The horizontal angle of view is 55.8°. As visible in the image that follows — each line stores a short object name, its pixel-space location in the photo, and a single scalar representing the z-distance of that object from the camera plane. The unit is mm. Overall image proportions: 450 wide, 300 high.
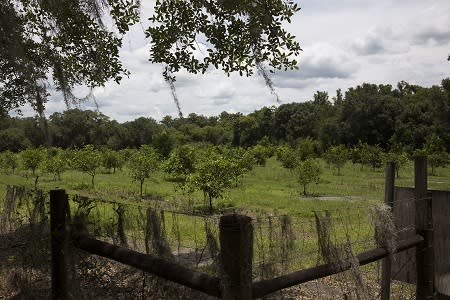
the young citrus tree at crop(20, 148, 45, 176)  29328
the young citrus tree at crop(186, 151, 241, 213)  17344
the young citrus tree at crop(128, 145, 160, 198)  23297
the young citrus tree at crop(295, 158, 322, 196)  23797
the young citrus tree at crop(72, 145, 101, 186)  26094
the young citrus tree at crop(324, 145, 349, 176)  36438
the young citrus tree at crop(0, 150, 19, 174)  34688
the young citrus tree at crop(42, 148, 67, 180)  26873
